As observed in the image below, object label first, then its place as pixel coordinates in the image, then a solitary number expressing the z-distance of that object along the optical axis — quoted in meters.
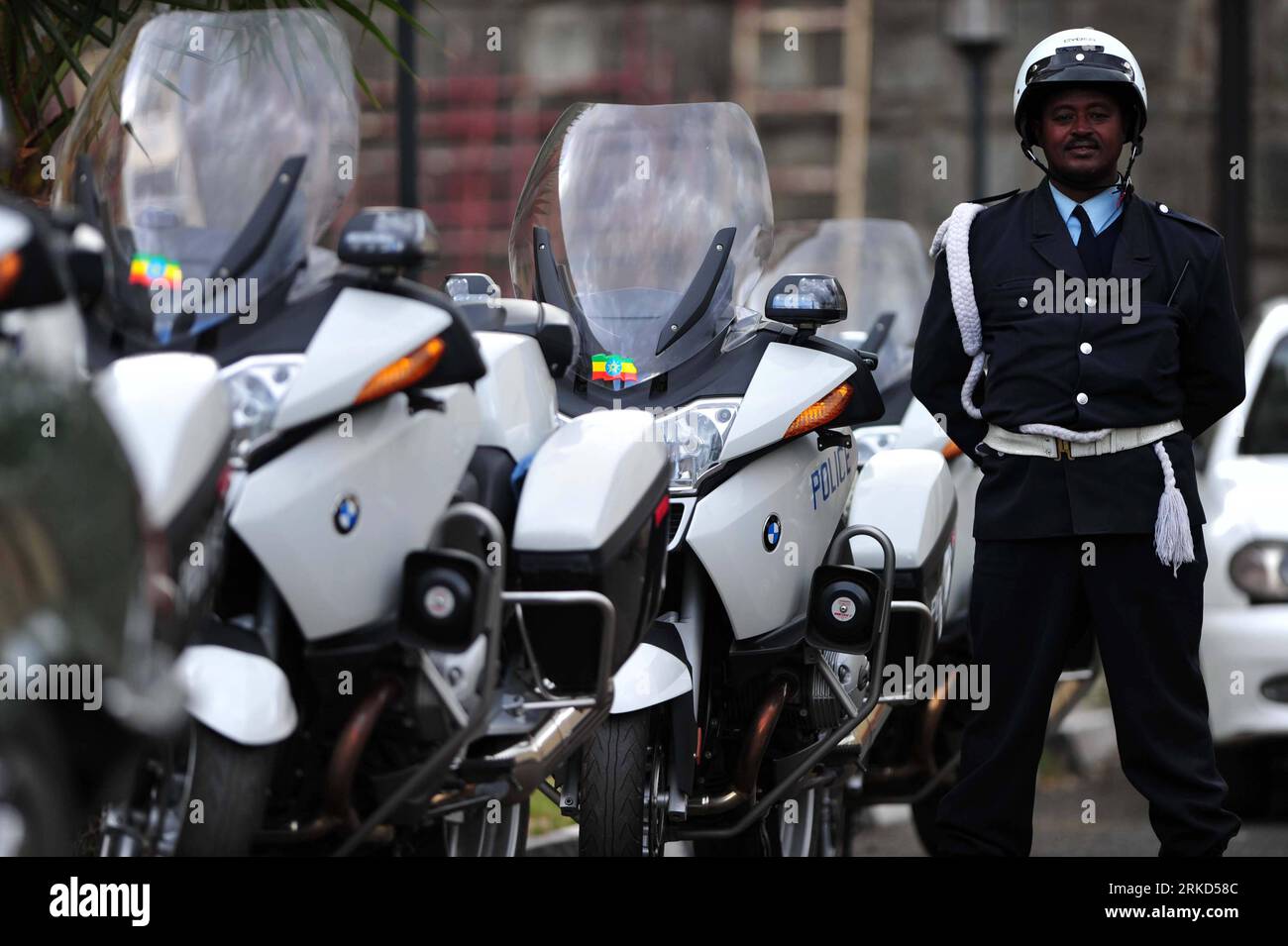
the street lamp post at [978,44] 15.13
